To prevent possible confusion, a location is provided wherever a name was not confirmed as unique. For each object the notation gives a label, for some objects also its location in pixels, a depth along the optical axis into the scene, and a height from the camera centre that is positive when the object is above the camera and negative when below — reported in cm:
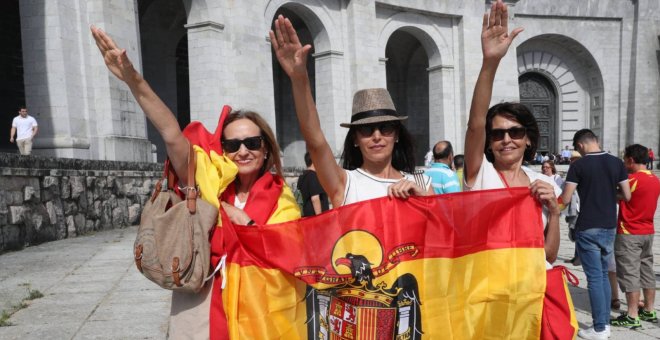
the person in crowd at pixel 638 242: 509 -111
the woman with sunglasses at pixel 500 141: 274 -5
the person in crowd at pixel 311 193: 661 -71
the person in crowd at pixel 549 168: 899 -63
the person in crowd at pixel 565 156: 2816 -133
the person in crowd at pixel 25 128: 1116 +33
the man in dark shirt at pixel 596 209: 466 -71
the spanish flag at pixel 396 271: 266 -70
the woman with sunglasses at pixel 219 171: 254 -16
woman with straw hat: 255 -5
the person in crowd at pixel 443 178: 563 -48
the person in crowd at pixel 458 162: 899 -49
